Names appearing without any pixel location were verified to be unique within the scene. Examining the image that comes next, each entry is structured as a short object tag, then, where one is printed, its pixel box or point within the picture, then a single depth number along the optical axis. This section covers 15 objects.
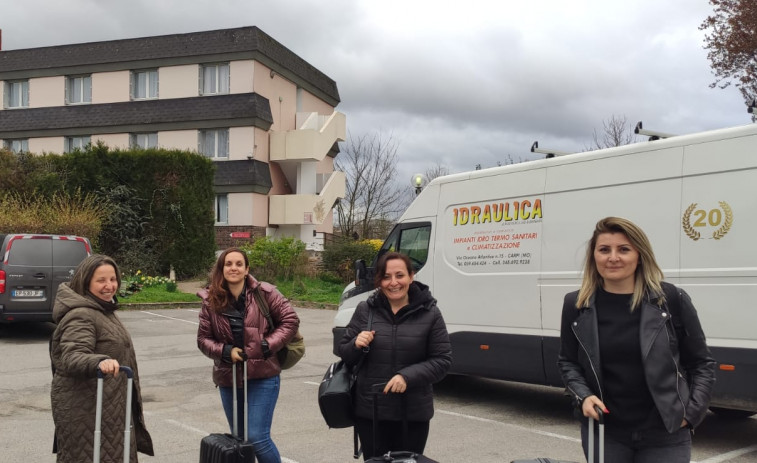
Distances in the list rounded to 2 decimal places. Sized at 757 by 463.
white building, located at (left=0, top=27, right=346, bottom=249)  32.78
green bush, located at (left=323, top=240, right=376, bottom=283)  26.59
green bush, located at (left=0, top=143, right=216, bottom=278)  25.70
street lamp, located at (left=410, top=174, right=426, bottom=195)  10.52
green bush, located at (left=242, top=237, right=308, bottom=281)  25.58
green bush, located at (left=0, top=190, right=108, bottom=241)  19.31
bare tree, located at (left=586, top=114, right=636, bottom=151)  30.92
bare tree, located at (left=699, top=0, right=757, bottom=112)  19.03
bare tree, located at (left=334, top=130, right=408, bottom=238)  41.91
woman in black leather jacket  2.91
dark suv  13.03
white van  6.11
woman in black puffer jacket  3.87
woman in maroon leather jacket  4.56
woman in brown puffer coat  3.89
